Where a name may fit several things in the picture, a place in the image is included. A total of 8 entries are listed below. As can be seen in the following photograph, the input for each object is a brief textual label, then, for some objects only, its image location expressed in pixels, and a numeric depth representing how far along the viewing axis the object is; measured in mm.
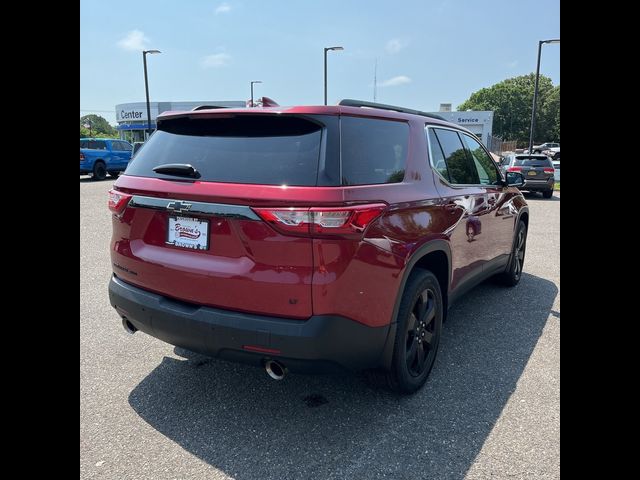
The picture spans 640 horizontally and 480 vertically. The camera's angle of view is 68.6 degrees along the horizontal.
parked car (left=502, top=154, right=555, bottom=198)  16469
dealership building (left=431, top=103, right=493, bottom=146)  45906
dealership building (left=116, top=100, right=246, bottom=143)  47656
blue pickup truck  20538
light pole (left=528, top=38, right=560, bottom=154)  20734
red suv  2279
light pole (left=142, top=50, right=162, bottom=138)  25508
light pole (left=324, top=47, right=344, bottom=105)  23766
